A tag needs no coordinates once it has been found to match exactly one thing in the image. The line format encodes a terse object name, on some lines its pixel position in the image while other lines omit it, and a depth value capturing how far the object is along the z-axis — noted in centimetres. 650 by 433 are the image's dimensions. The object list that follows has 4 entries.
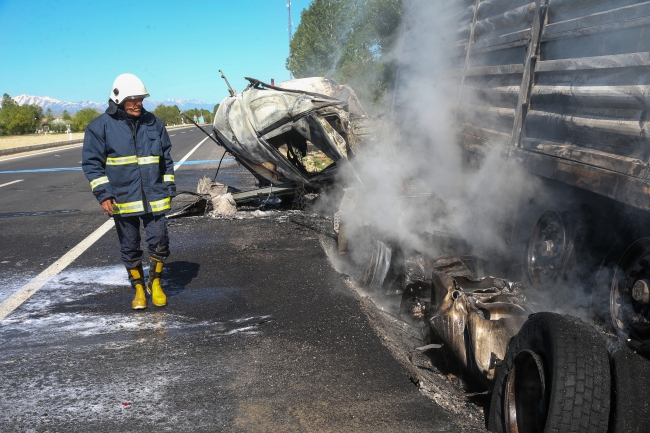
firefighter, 441
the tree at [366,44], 1018
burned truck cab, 740
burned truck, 243
